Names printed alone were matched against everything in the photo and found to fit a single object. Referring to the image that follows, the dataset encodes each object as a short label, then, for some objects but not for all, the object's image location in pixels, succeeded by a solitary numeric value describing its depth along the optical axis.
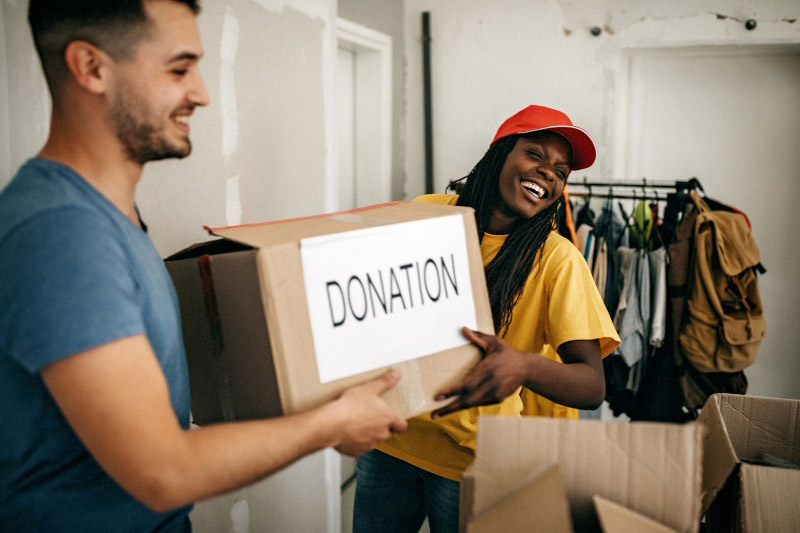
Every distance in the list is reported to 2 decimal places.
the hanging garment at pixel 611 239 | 2.28
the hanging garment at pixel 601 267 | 2.25
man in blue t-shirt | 0.62
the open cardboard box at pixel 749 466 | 0.90
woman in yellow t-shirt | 1.05
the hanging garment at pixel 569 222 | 2.11
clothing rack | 2.27
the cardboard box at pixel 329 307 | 0.81
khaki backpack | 2.08
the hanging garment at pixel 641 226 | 2.35
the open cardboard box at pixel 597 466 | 0.73
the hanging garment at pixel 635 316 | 2.20
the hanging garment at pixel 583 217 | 2.43
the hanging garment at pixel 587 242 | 2.28
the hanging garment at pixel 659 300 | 2.18
